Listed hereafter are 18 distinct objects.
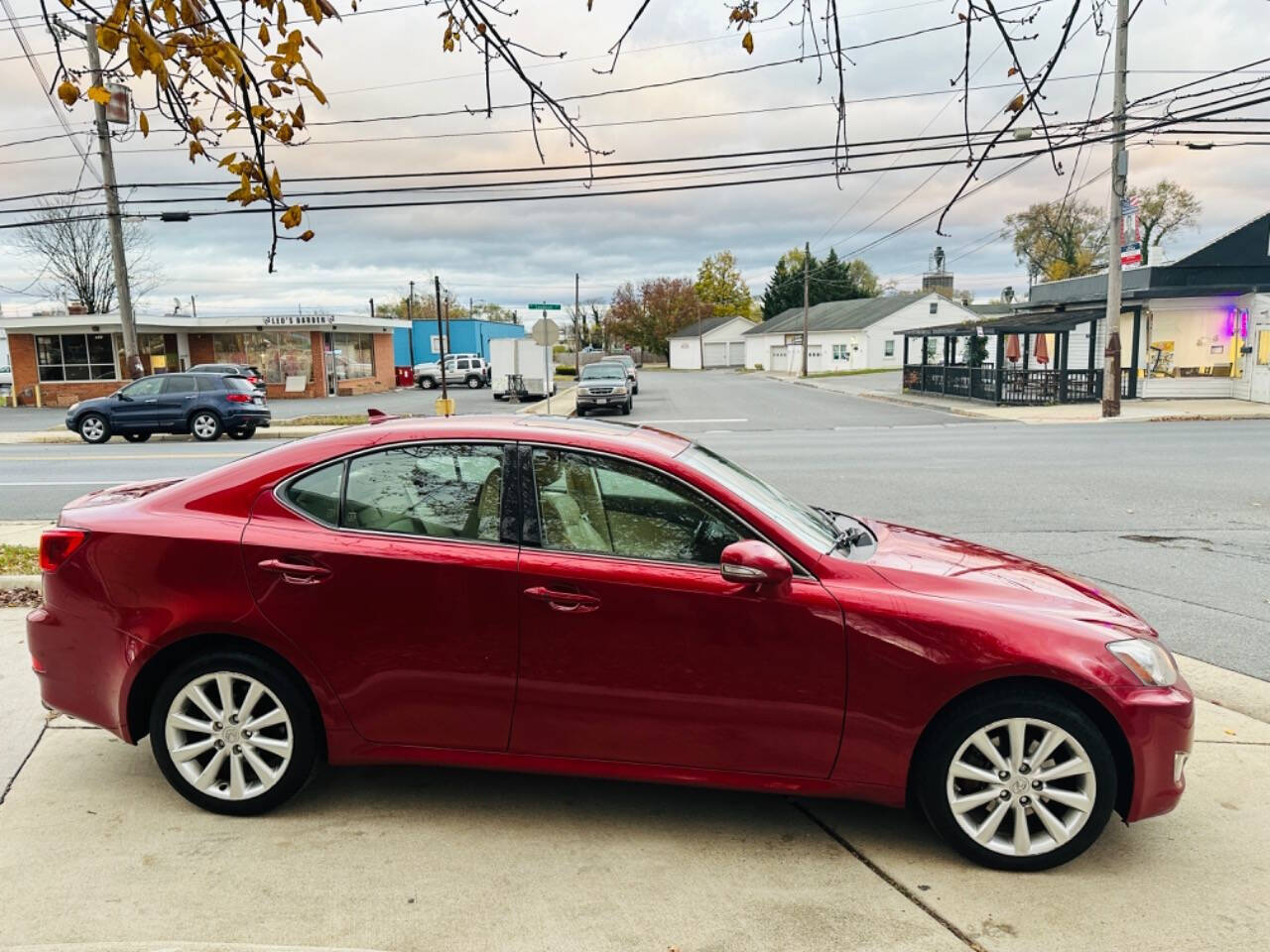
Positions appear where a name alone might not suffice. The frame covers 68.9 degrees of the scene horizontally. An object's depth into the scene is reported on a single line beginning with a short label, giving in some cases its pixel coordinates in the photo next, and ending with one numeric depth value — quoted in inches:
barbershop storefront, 1547.7
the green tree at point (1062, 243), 2637.8
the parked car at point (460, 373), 2078.0
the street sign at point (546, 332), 1109.7
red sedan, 127.9
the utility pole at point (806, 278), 2320.6
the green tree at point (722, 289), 4505.4
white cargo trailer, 1430.9
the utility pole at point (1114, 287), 844.6
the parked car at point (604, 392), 1171.3
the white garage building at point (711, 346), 3892.7
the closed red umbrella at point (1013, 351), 1547.7
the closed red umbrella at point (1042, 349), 1515.7
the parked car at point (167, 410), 861.8
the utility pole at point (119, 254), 780.6
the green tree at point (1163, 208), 2474.2
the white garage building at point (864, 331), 2600.9
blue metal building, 2564.0
